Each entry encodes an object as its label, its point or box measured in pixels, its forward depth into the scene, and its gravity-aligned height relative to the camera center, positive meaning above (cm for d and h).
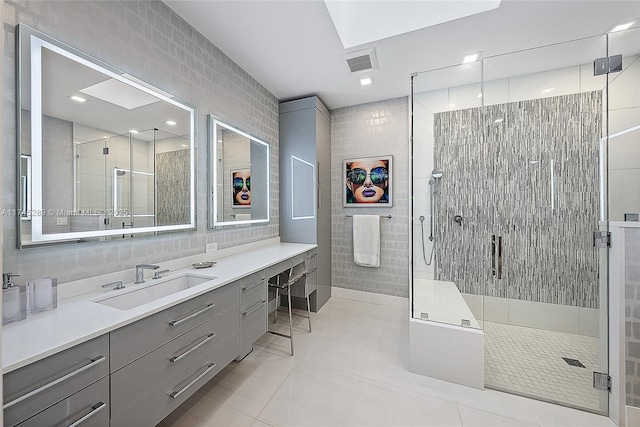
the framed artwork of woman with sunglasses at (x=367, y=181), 346 +40
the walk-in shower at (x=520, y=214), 185 -3
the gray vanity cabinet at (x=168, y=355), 113 -72
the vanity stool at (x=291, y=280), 235 -67
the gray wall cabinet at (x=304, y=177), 324 +43
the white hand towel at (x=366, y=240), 342 -37
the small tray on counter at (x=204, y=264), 200 -40
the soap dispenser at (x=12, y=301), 107 -36
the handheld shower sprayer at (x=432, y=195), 261 +15
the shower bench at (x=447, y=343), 192 -99
